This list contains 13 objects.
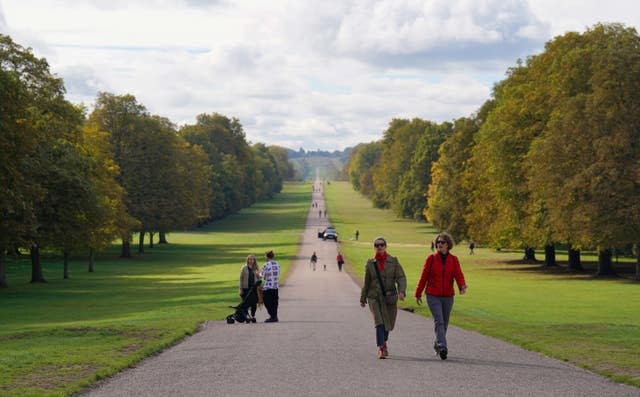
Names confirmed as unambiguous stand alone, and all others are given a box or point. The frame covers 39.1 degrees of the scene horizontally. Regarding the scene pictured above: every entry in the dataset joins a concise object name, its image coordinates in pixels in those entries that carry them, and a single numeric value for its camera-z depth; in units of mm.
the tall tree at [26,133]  37594
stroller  25000
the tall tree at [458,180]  72125
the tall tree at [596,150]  47812
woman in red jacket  15523
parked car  103875
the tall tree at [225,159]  128750
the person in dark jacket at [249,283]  25141
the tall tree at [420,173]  119875
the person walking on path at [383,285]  16047
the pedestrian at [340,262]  62606
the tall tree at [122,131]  79375
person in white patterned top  24717
